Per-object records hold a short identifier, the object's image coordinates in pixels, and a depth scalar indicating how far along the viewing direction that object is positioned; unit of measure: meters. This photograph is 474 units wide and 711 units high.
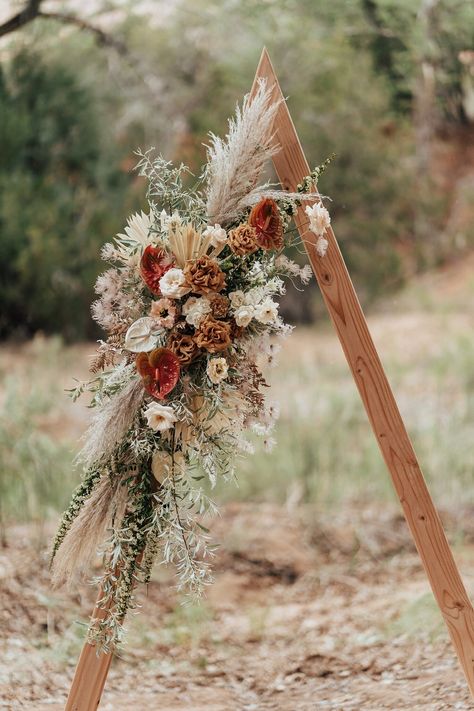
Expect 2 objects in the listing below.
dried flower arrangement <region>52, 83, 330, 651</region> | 4.00
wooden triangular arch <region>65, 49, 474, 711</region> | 4.21
